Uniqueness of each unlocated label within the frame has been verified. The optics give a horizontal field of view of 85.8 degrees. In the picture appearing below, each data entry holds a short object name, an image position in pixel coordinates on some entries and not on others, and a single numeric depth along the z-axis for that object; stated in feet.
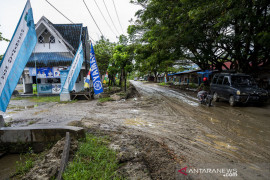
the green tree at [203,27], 26.30
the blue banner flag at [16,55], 16.62
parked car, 26.86
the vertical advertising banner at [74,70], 37.63
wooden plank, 9.21
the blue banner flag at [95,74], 37.82
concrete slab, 14.71
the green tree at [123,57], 50.31
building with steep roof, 54.29
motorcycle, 30.51
